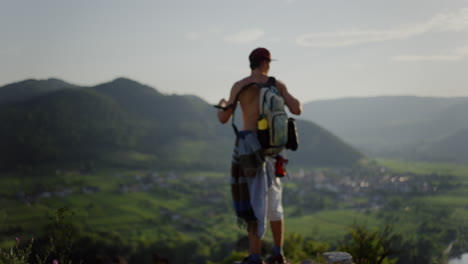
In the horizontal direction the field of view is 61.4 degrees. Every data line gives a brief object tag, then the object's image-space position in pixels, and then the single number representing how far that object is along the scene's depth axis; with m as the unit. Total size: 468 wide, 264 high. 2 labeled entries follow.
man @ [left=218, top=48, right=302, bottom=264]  5.84
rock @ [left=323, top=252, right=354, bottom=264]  6.62
